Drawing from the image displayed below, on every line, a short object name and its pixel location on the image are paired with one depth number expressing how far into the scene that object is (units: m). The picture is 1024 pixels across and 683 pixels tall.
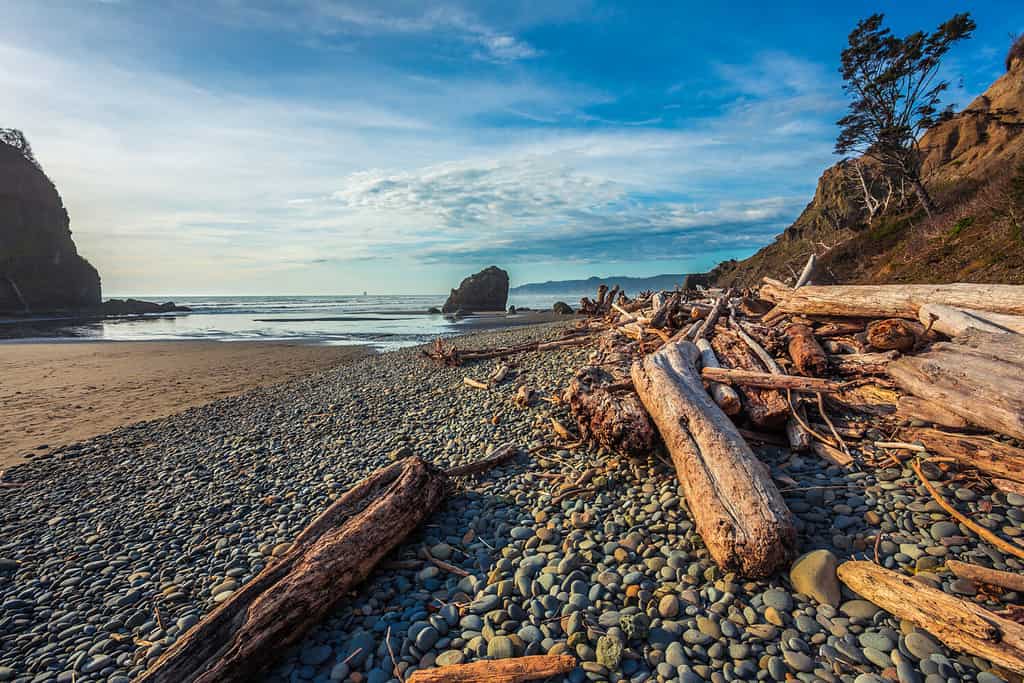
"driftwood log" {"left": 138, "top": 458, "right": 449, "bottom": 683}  2.63
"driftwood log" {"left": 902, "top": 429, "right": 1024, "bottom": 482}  3.65
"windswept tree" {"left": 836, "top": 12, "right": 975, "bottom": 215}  22.80
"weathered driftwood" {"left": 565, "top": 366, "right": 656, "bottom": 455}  4.79
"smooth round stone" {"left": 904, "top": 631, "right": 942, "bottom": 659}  2.47
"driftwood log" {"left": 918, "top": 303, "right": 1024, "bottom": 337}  5.23
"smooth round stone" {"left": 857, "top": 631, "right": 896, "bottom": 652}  2.55
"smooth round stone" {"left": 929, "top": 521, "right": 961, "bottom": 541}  3.24
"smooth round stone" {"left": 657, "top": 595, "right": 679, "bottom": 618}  2.96
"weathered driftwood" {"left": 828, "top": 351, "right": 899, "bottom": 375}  5.49
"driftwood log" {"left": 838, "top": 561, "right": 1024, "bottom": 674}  2.33
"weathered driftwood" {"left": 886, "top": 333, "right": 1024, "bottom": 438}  3.93
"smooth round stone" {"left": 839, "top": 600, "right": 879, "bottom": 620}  2.76
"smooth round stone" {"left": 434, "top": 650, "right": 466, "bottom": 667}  2.79
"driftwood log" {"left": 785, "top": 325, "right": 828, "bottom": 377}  5.77
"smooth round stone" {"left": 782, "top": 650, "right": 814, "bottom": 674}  2.49
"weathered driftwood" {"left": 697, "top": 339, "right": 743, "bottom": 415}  4.98
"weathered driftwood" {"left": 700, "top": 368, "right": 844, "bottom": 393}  5.11
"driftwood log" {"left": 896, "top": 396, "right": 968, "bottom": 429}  4.32
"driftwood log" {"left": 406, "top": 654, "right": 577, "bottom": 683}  2.57
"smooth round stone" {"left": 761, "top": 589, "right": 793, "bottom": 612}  2.87
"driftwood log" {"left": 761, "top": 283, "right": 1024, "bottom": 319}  5.64
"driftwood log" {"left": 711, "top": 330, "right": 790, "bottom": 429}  4.90
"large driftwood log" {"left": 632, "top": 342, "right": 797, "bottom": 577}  3.09
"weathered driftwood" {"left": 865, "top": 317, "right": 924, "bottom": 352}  5.66
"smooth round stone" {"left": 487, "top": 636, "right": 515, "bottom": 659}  2.77
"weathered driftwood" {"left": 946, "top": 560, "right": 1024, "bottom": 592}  2.70
